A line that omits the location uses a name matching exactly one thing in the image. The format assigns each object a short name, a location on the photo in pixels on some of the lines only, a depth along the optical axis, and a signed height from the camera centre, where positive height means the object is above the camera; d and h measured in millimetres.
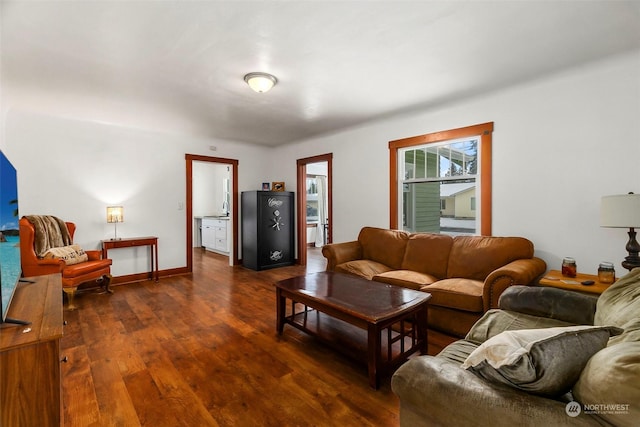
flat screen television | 1428 -148
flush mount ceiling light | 2723 +1191
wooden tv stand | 1189 -674
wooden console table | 4230 -503
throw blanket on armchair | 3387 -268
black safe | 5422 -371
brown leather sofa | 2510 -627
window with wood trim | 3424 +340
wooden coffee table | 1958 -752
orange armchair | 3240 -648
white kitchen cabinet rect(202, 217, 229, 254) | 6801 -598
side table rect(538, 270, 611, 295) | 2215 -597
